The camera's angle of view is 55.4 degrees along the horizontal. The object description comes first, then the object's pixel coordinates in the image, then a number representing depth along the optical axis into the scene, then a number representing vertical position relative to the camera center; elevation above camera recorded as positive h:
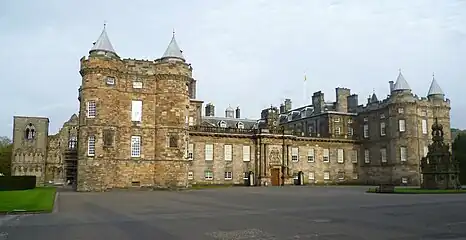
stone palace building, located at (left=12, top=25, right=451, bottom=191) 44.97 +3.64
